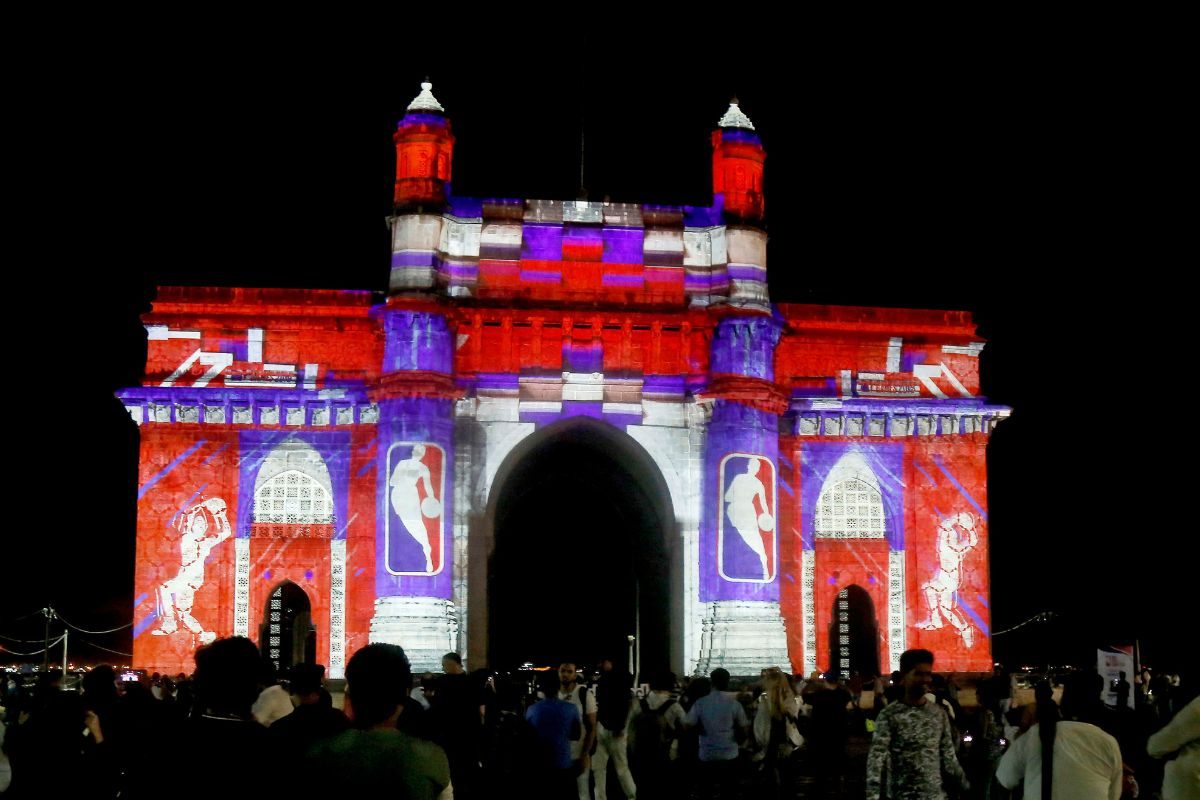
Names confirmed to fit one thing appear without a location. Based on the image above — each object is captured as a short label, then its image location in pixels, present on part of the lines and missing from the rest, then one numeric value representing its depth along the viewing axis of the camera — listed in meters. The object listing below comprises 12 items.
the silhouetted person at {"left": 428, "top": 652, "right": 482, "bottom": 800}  13.59
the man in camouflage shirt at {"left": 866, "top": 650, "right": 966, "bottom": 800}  11.52
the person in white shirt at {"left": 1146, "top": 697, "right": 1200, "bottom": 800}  10.56
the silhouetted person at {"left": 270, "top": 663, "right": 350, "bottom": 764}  9.57
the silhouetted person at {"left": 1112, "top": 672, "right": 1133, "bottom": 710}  18.95
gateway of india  39.44
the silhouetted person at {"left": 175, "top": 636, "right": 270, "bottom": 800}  6.79
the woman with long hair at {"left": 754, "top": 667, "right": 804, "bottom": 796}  18.11
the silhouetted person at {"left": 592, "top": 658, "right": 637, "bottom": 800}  17.30
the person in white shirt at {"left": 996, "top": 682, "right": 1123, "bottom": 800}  10.43
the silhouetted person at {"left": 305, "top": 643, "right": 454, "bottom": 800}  7.27
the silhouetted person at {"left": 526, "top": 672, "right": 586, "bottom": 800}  15.08
